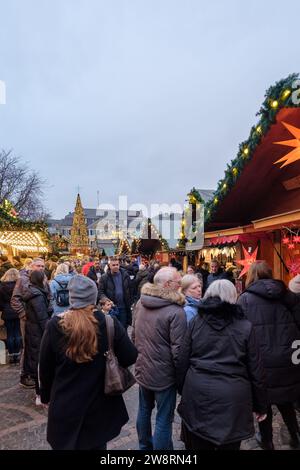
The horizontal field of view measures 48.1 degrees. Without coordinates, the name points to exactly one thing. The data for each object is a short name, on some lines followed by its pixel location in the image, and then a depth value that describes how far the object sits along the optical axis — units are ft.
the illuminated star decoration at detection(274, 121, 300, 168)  16.10
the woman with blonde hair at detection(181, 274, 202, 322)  12.35
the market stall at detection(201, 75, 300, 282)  16.66
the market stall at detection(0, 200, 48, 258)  38.22
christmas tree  199.82
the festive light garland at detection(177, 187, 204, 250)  33.65
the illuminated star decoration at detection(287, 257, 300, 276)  19.02
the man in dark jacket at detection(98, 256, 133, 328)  23.50
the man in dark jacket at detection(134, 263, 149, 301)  36.19
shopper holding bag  7.98
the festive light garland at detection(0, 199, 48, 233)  38.08
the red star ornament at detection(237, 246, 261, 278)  23.86
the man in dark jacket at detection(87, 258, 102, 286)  34.78
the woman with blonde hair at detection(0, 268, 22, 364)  22.44
